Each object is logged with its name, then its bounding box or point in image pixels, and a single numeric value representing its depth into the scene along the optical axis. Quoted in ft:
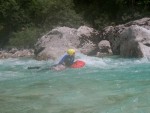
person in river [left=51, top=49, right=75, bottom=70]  40.54
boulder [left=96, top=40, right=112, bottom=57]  55.69
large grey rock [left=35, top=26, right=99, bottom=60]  54.75
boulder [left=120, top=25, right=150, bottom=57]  48.16
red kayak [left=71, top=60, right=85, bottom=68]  40.60
